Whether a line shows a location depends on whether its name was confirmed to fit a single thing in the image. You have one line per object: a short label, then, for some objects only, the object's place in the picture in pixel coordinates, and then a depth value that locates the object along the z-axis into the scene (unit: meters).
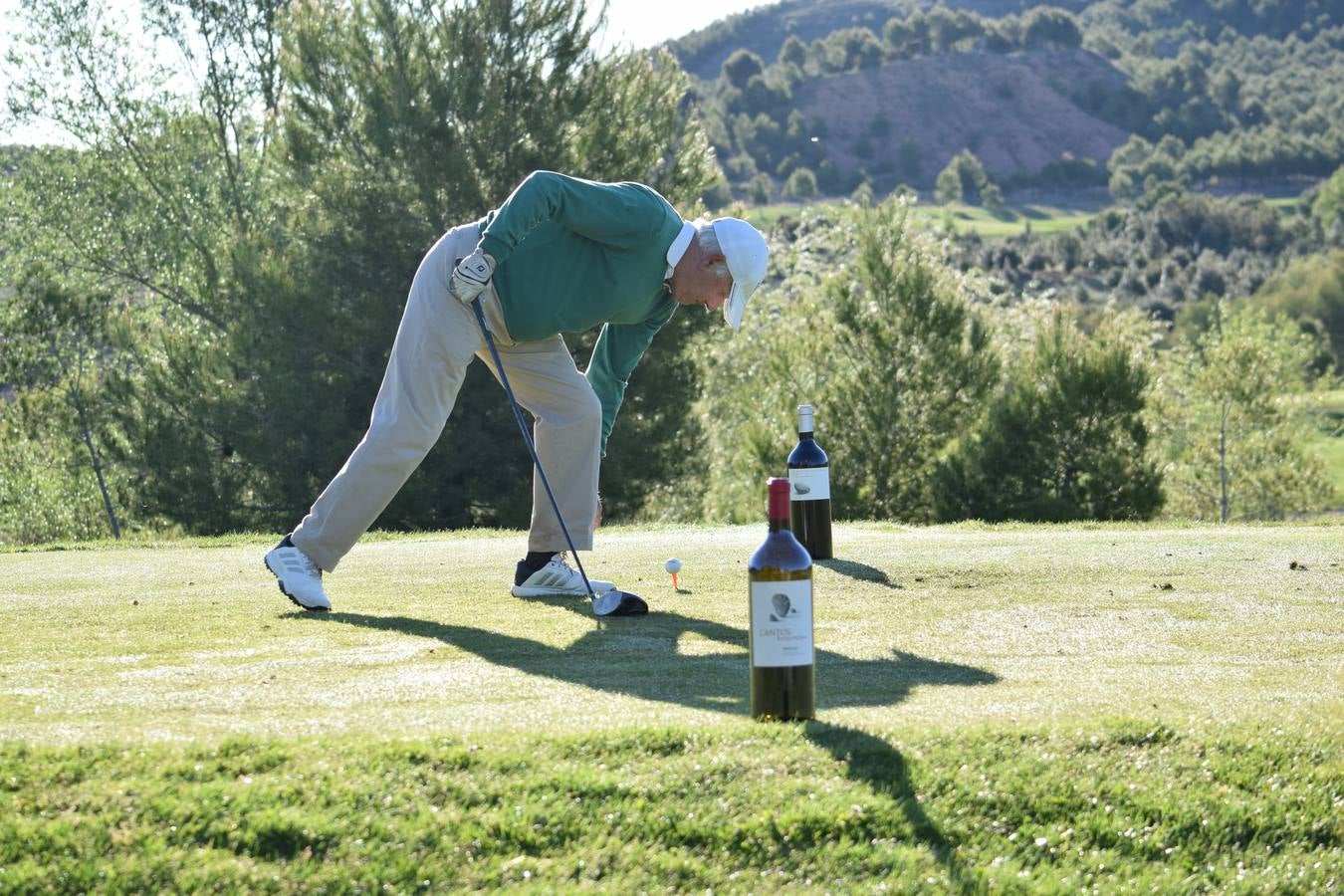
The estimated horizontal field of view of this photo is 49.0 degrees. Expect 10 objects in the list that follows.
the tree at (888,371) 32.34
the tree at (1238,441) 55.72
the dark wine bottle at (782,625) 4.12
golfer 6.84
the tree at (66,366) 33.16
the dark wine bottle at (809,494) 8.29
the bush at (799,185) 168.00
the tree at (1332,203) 162.25
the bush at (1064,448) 27.83
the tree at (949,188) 190.38
